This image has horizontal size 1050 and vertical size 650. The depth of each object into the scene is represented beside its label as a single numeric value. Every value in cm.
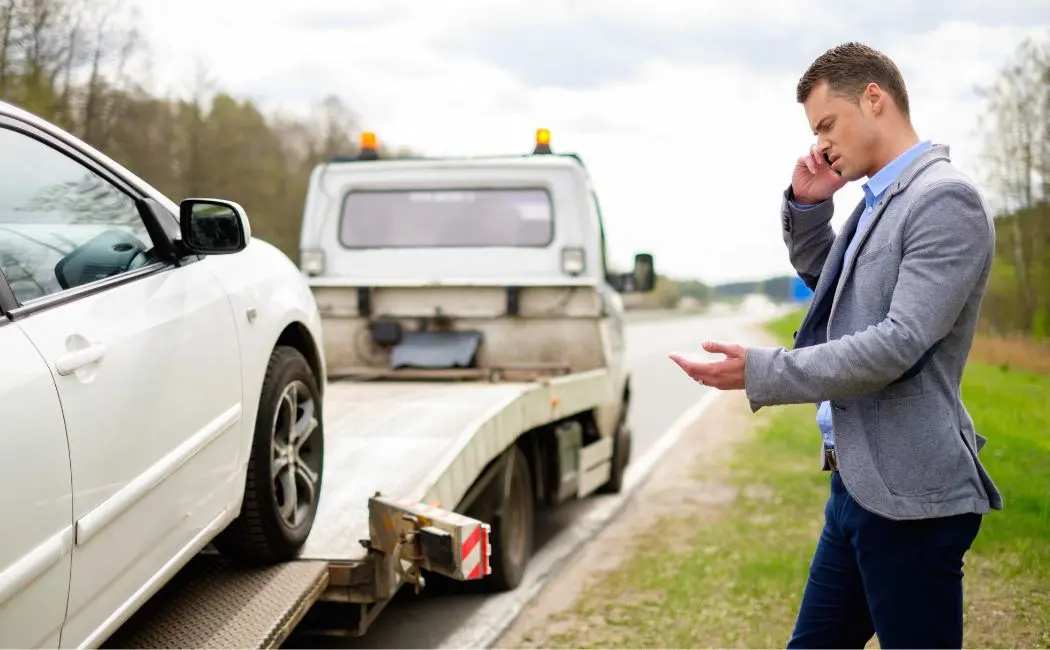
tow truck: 631
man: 237
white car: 238
